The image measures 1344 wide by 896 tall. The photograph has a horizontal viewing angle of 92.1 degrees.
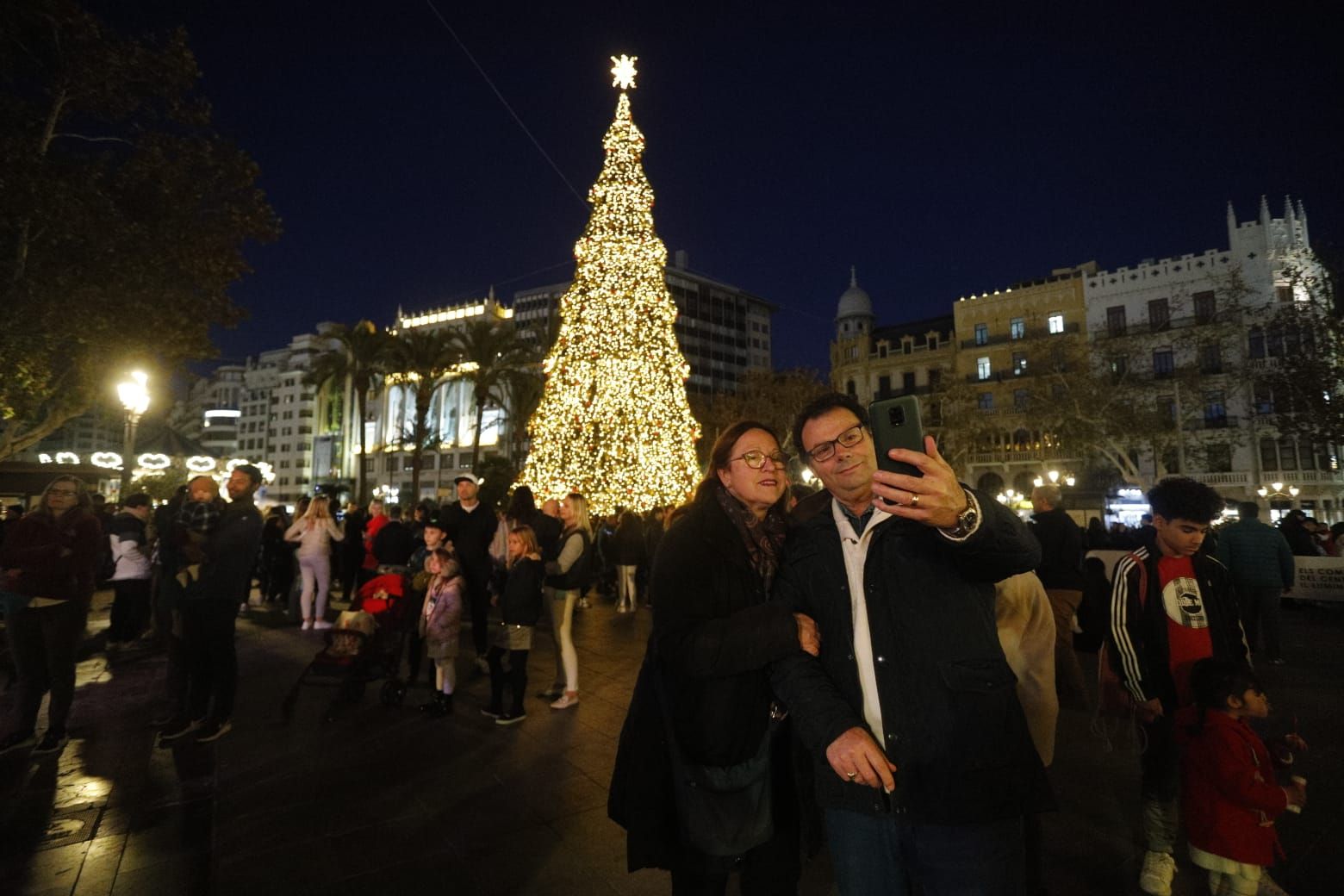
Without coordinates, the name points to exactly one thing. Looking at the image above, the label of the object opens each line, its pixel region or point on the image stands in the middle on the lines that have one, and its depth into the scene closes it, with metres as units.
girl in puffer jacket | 5.88
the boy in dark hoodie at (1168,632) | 3.07
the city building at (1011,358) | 38.56
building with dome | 45.53
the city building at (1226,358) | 29.86
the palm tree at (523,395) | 36.06
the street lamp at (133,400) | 13.03
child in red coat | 2.71
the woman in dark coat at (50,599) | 5.02
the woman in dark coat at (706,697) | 2.05
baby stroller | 5.98
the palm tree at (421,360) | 31.45
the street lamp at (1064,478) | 33.19
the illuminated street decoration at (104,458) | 29.52
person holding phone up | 1.64
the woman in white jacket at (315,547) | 9.73
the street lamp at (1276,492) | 30.96
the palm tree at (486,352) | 31.23
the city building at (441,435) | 75.19
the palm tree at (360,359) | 32.34
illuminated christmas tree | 17.00
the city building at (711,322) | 79.75
